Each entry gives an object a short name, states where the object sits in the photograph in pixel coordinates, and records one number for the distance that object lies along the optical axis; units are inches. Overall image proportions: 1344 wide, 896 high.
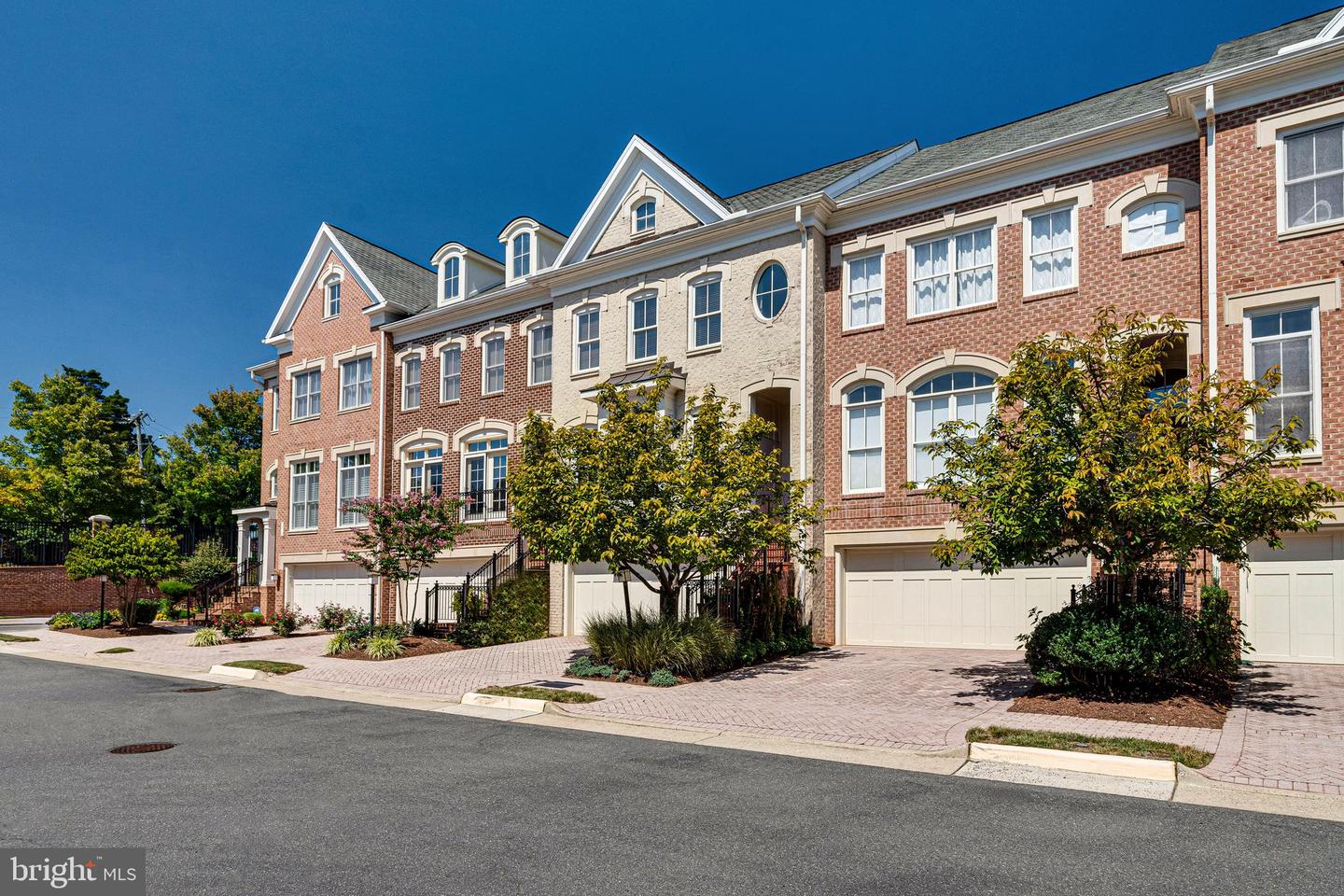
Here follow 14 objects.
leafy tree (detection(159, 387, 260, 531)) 1836.9
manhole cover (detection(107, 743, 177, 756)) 414.6
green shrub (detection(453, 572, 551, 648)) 924.0
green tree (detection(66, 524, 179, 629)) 1038.4
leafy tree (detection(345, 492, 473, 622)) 864.3
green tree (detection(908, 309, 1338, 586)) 461.4
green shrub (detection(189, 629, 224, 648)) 975.0
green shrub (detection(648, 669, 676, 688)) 626.2
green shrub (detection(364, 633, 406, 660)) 805.9
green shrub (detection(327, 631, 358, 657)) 847.7
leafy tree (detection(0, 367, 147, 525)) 1612.9
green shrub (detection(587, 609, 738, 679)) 648.4
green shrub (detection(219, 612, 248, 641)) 1026.1
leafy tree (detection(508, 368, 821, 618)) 642.8
